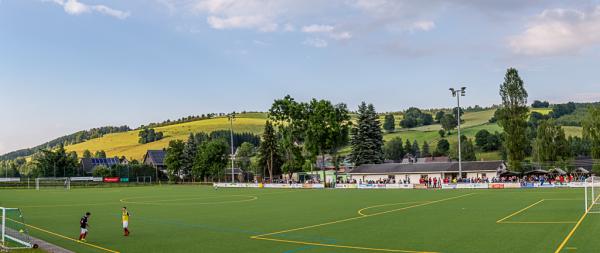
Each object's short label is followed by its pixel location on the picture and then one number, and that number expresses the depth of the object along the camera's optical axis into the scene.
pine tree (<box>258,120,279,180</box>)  118.41
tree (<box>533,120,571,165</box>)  102.44
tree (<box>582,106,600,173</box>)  84.88
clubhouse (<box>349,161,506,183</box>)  78.75
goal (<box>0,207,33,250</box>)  19.91
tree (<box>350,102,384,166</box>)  106.69
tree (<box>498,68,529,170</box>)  80.31
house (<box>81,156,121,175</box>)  179.38
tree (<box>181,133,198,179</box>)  134.12
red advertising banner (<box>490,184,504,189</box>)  63.95
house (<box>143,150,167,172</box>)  177.00
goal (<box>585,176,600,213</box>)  29.20
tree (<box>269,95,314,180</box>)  97.62
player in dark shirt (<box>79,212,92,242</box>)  21.80
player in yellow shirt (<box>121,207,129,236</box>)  23.51
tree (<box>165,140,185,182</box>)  132.25
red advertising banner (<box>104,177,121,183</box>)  126.99
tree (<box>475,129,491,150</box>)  174.98
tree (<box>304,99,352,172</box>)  95.06
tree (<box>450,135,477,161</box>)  161.75
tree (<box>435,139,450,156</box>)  180.18
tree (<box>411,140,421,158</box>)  184.71
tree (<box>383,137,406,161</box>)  183.38
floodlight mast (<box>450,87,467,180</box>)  69.51
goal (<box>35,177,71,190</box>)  109.89
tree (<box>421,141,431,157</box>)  183.70
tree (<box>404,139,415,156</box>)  181.98
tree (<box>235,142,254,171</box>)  176.59
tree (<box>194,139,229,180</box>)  124.22
